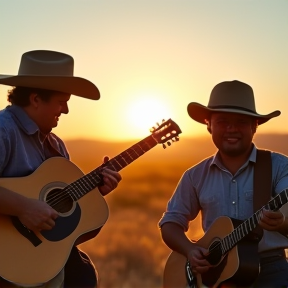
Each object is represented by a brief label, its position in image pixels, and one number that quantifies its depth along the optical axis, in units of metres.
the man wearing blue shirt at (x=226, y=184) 4.78
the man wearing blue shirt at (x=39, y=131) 4.50
